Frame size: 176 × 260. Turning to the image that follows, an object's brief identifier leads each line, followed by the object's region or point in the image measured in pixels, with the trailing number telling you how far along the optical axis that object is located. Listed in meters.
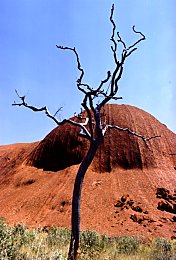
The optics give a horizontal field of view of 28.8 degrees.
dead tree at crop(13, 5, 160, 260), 9.70
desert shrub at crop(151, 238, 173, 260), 11.04
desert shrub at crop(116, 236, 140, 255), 14.14
